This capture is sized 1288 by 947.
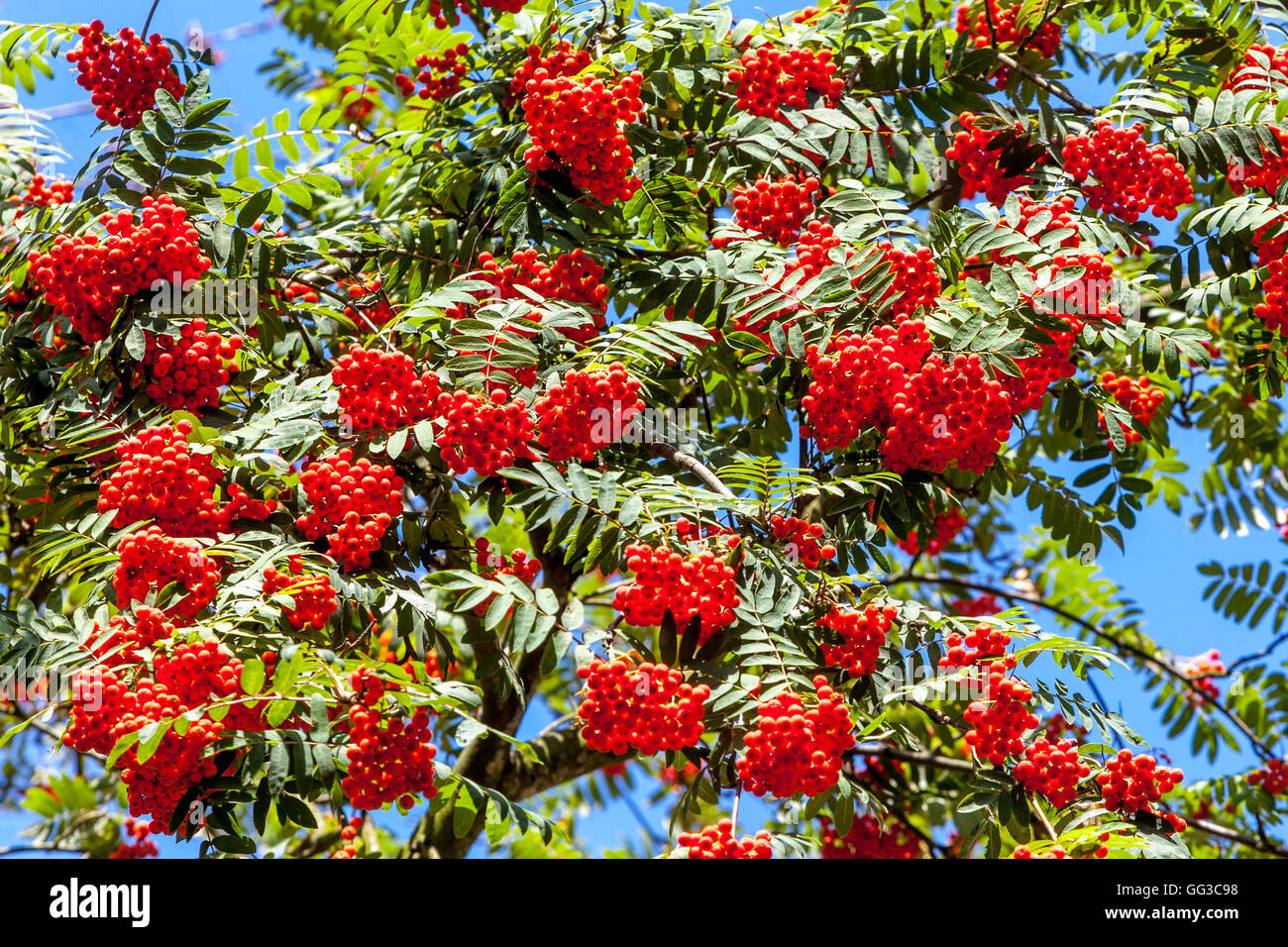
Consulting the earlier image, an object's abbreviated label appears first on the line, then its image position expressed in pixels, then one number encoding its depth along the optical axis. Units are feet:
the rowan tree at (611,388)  11.76
